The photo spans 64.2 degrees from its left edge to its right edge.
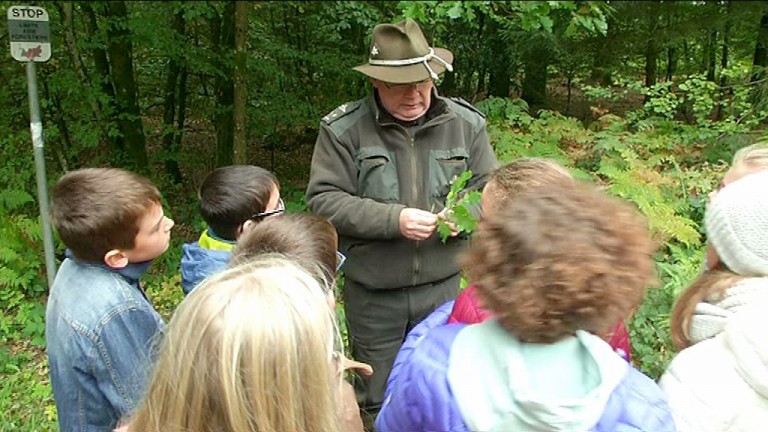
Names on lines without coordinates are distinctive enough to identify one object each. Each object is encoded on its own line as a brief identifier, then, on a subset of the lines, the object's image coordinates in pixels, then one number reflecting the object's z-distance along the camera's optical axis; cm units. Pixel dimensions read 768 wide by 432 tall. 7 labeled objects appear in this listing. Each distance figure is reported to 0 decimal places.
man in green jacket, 289
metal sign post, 475
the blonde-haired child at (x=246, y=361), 131
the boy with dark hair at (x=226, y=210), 264
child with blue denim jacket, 196
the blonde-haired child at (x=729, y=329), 156
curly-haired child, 128
